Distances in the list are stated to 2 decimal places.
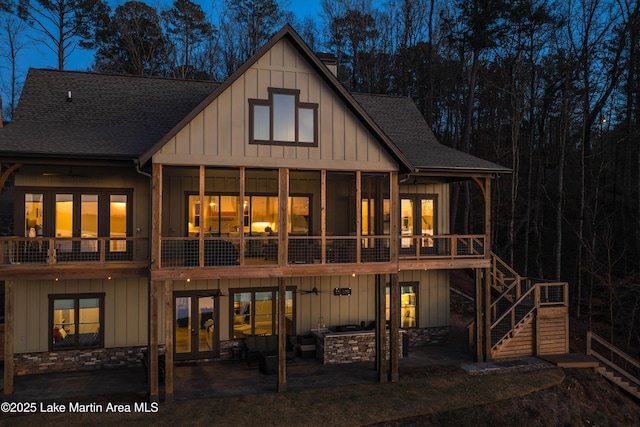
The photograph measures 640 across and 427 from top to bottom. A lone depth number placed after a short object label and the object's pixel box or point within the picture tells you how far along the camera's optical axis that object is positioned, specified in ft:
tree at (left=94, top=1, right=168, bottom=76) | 106.52
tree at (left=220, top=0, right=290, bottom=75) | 114.62
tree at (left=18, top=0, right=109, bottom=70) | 101.09
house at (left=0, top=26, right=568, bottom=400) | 41.65
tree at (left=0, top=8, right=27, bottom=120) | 111.14
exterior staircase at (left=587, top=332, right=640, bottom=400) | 49.75
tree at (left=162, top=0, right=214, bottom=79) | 111.65
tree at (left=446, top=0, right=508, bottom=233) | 82.79
